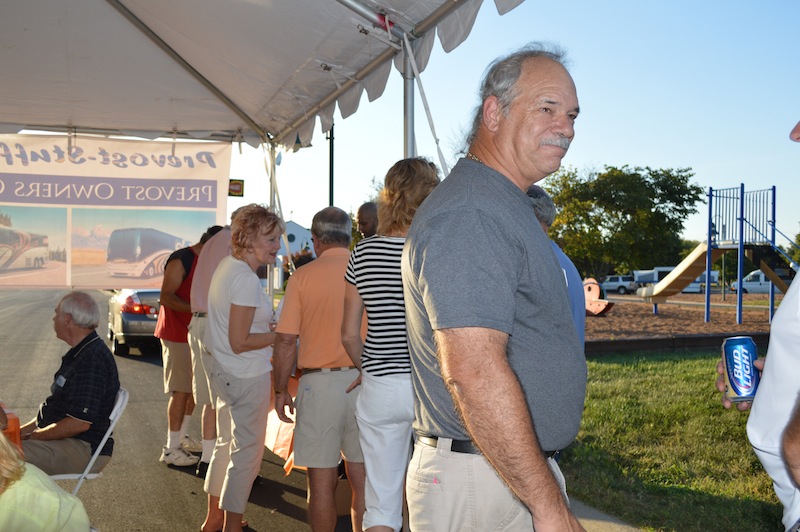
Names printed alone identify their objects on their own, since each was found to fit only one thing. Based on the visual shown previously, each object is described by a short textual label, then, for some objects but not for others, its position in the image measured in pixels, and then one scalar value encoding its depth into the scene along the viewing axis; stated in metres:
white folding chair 4.04
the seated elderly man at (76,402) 4.00
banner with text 7.86
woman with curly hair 4.29
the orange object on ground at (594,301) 16.19
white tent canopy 4.75
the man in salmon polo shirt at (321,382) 3.95
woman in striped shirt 3.40
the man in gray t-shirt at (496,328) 1.79
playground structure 19.81
